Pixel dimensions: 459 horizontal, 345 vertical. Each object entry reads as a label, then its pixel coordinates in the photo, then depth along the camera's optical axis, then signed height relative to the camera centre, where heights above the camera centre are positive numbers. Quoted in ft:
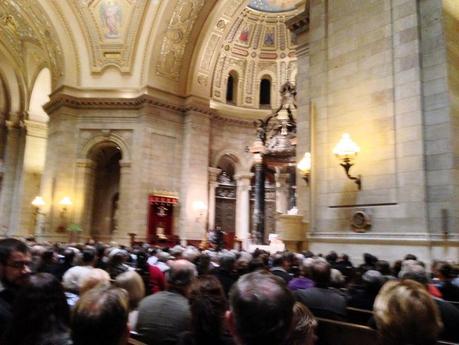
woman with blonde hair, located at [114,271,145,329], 11.87 -1.57
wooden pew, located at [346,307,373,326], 12.73 -2.36
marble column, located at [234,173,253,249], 78.89 +5.68
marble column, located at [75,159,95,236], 66.39 +5.70
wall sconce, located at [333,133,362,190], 28.66 +5.84
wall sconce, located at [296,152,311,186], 34.01 +5.68
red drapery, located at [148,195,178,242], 64.18 +2.42
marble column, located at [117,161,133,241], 63.87 +3.66
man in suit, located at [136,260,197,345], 10.44 -2.09
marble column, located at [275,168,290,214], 80.07 +8.28
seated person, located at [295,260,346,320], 12.34 -1.80
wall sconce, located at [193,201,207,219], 68.49 +4.24
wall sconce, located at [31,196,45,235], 66.03 +1.79
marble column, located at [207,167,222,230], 74.38 +7.47
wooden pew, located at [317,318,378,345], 9.02 -2.17
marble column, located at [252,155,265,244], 55.72 +4.00
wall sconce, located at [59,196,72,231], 64.64 +3.24
